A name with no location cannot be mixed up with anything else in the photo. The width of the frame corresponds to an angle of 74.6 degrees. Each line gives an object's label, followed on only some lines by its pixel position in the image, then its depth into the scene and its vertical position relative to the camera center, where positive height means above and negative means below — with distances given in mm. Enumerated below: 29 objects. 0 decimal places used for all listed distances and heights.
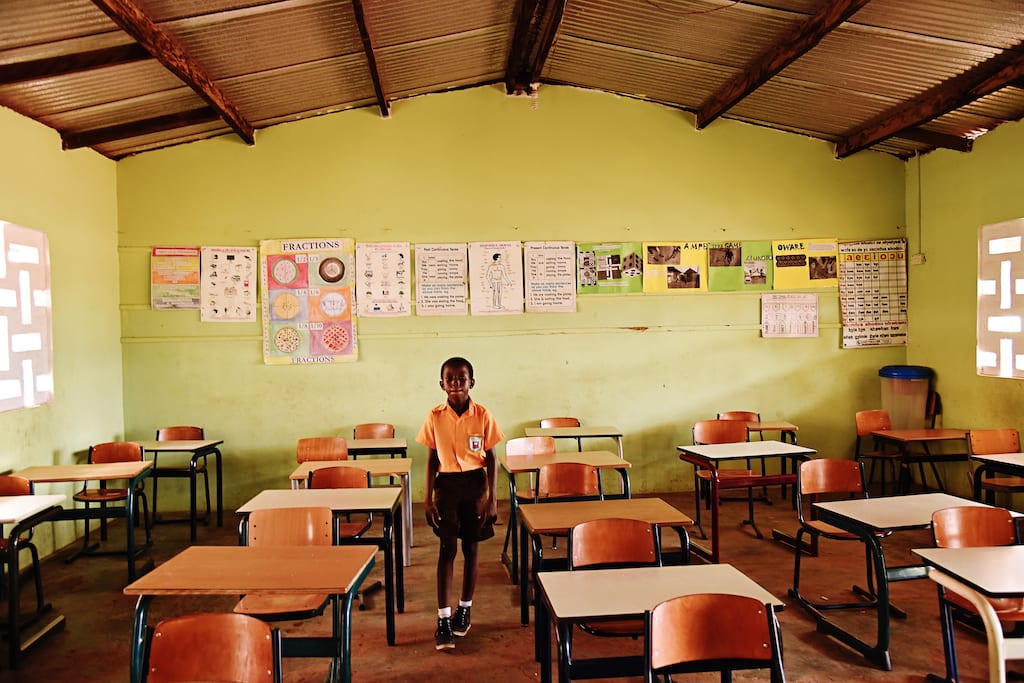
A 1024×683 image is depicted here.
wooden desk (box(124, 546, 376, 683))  2330 -902
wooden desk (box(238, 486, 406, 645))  3402 -906
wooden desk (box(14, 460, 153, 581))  4293 -916
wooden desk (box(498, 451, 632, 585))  4116 -927
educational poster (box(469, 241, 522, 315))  6453 +475
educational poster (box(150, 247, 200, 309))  6203 +506
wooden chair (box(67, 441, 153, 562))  5020 -939
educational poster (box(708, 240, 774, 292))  6668 +569
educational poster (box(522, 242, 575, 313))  6504 +487
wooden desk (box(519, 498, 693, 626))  3053 -917
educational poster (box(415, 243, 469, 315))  6402 +462
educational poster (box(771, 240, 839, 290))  6727 +585
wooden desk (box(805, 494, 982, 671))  3160 -970
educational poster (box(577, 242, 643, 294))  6551 +564
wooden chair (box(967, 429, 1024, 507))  4965 -938
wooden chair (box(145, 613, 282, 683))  1940 -929
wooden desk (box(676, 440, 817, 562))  4645 -935
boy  3373 -760
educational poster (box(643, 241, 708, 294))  6617 +567
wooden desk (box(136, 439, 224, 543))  5316 -934
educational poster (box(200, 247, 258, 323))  6242 +436
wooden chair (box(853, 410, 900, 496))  5941 -985
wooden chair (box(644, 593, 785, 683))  1968 -919
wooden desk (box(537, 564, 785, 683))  2158 -929
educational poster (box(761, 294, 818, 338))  6719 +79
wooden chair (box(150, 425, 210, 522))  5379 -1110
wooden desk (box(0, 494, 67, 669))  3291 -1137
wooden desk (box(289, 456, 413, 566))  4257 -930
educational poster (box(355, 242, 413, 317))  6359 +478
